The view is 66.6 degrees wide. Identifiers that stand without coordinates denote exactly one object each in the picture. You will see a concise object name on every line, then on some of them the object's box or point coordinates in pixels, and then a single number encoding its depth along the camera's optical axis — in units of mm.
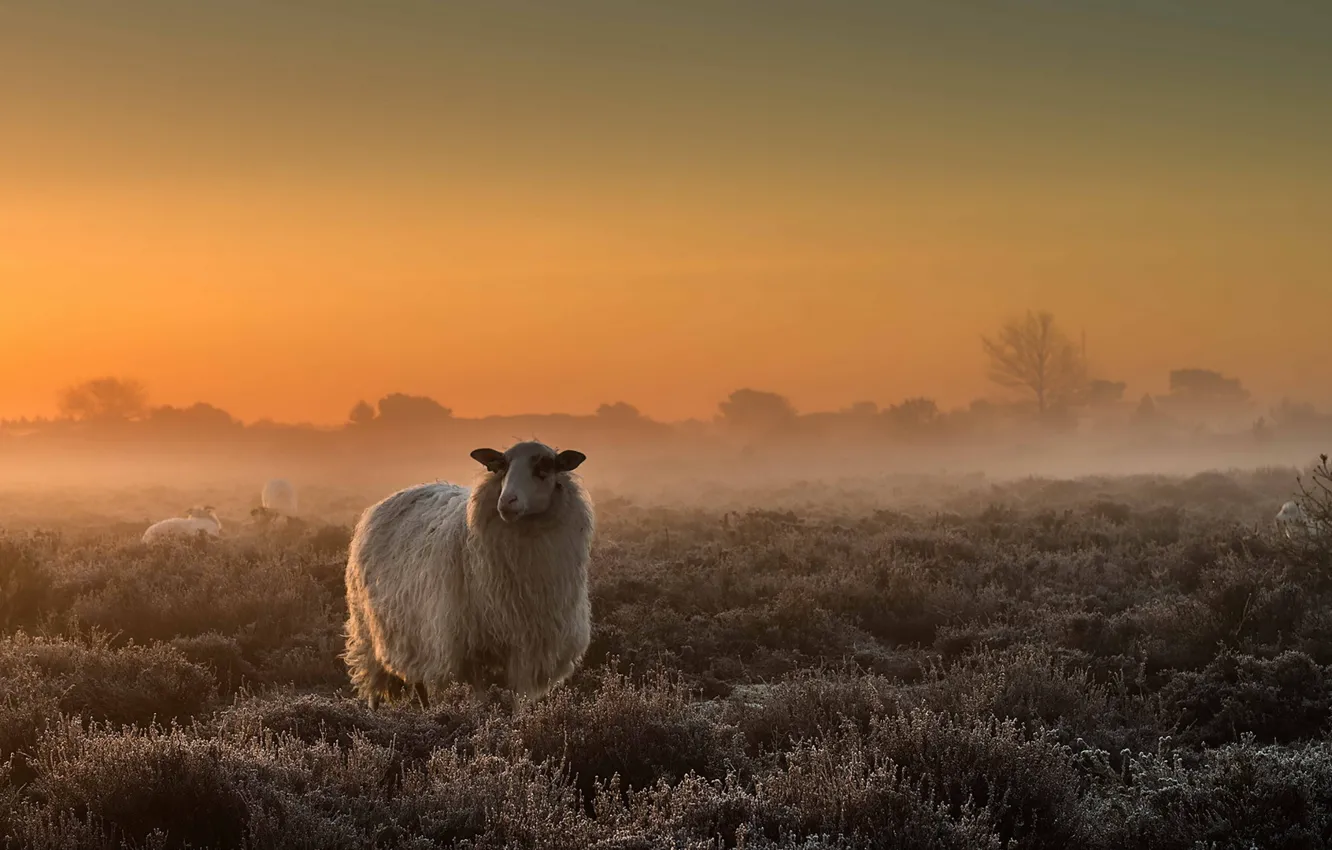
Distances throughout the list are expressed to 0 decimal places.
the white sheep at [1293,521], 11875
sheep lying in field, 18777
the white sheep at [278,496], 32713
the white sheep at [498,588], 8109
